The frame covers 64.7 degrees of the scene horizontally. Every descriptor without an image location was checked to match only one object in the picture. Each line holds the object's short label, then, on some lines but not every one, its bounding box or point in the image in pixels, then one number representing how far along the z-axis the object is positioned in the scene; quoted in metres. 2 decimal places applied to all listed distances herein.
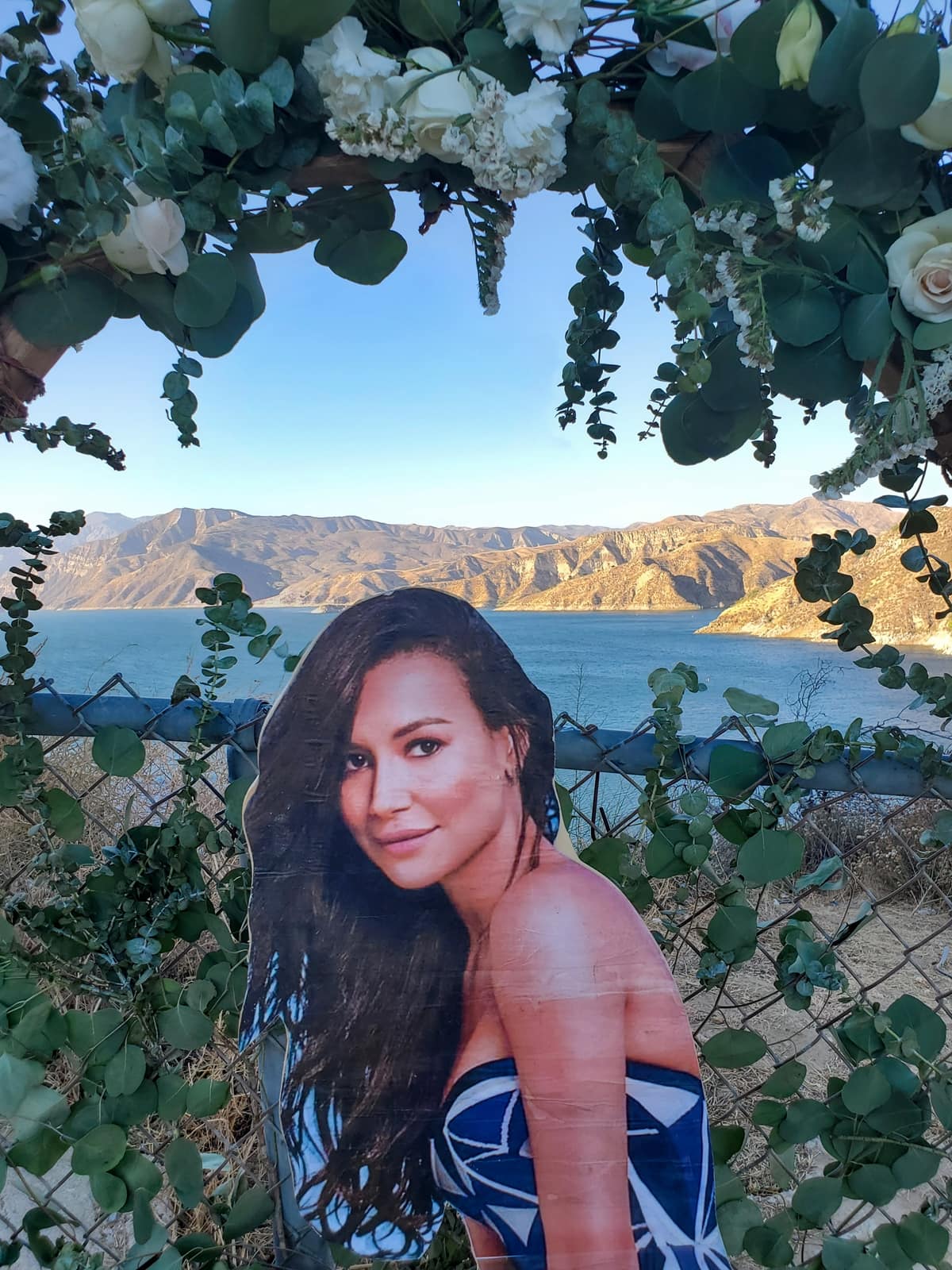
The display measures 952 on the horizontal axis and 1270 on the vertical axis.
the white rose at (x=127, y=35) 0.51
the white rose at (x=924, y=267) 0.56
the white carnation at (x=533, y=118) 0.54
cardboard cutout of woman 0.66
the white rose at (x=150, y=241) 0.55
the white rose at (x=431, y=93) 0.53
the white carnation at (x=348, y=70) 0.52
